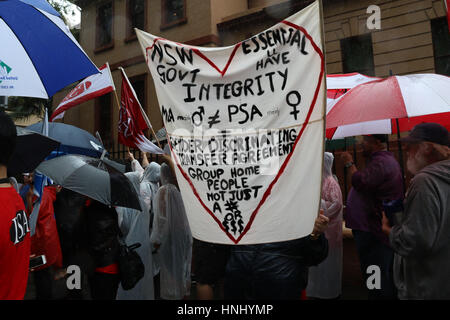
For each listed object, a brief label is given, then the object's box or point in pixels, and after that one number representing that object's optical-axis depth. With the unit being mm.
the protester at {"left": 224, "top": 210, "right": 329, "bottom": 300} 2662
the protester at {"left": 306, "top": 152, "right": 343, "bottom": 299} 5297
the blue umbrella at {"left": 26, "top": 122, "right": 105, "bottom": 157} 4582
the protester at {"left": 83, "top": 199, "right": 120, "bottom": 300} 3760
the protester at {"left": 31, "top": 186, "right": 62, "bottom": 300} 4055
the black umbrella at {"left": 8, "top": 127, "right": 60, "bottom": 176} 2992
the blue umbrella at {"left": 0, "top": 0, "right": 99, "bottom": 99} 2980
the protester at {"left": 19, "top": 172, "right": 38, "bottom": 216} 3541
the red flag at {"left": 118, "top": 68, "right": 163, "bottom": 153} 5562
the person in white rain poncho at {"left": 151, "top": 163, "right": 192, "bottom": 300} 5312
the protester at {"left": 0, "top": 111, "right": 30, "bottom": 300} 2027
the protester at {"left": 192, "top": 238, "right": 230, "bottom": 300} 3014
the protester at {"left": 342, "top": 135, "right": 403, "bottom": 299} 4348
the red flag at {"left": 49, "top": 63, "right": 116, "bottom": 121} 5957
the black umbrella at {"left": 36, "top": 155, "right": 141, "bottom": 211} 3467
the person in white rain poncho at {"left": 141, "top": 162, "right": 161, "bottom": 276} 5629
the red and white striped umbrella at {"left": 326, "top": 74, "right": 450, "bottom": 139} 3225
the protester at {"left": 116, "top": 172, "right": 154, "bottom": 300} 5086
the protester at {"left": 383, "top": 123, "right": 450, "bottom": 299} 2596
